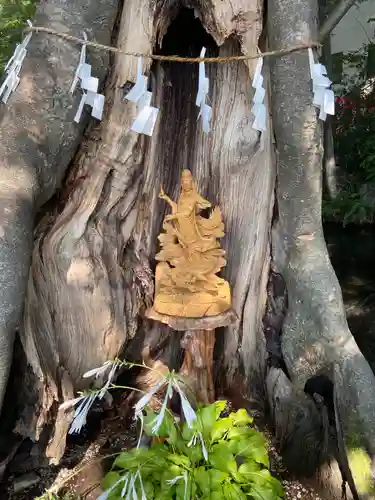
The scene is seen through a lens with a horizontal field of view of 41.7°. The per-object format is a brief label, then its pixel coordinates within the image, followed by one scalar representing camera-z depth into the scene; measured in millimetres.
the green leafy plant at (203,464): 1476
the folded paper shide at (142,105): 1618
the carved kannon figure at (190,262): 1901
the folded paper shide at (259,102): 1702
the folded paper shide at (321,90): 1703
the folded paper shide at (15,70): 1724
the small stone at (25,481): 1853
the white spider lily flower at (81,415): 1377
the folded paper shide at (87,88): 1698
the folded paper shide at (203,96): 1720
